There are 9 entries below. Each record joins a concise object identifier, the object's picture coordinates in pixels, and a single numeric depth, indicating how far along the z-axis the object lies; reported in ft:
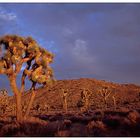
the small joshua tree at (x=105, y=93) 74.52
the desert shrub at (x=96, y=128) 22.02
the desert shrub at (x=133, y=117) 23.43
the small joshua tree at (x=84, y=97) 70.80
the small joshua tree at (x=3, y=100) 58.92
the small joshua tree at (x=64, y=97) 67.12
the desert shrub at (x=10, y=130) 23.77
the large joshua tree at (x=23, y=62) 30.86
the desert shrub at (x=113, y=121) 23.97
